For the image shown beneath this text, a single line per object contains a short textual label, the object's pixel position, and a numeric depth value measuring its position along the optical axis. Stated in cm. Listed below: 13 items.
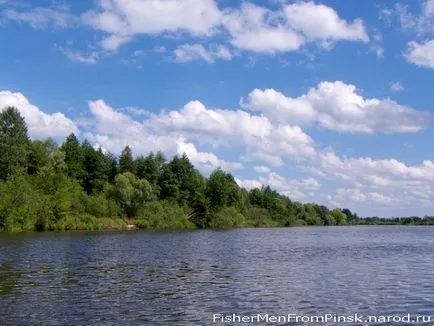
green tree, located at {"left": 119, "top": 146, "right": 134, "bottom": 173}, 15188
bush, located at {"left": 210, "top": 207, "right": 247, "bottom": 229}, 15525
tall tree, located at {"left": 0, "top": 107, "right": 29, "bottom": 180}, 11106
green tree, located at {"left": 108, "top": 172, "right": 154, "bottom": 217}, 12594
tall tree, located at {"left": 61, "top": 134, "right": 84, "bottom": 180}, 13412
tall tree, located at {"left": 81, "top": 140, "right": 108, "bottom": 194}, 13888
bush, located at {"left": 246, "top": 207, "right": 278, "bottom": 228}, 18241
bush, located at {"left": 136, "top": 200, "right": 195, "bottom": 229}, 13000
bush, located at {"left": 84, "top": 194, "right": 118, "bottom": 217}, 11519
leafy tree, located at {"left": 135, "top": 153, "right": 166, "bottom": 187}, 15125
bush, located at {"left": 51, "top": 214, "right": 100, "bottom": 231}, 10356
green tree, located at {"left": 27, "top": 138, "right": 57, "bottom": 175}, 12375
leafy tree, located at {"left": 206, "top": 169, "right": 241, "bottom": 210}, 16262
